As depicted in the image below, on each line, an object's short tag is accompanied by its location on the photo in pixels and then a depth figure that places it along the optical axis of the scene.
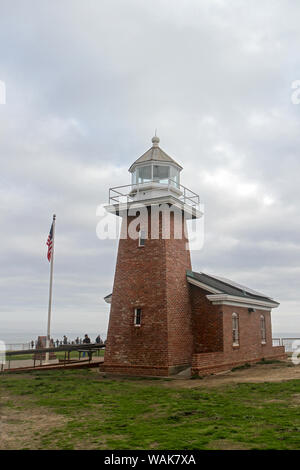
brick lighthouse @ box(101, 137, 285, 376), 18.11
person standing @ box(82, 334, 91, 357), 29.50
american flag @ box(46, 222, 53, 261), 25.11
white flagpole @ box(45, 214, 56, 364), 24.08
